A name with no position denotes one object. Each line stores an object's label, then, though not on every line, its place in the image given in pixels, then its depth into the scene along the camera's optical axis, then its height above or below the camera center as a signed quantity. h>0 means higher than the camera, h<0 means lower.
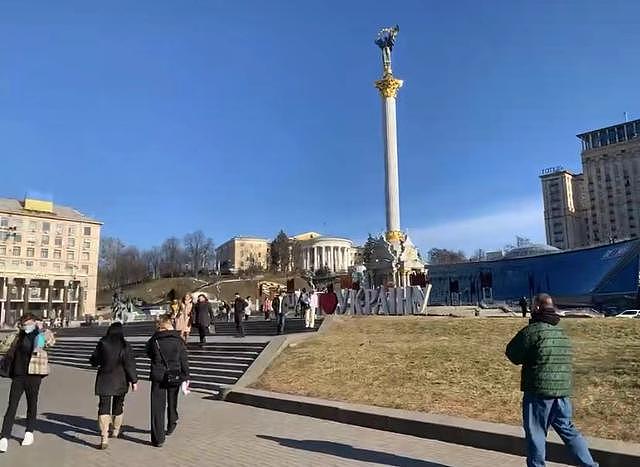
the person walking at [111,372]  8.15 -0.88
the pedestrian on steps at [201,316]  19.16 -0.15
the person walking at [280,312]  22.30 -0.06
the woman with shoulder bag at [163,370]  8.20 -0.88
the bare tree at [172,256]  135.25 +14.07
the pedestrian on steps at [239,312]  22.56 -0.04
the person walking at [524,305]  34.03 +0.12
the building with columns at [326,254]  139.88 +14.51
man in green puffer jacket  5.56 -0.85
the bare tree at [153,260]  134.75 +12.85
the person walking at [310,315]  23.17 -0.21
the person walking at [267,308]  31.09 +0.15
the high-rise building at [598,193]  115.12 +25.73
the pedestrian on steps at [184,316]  17.50 -0.14
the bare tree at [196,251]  137.88 +15.33
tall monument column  45.16 +13.35
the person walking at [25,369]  8.09 -0.81
